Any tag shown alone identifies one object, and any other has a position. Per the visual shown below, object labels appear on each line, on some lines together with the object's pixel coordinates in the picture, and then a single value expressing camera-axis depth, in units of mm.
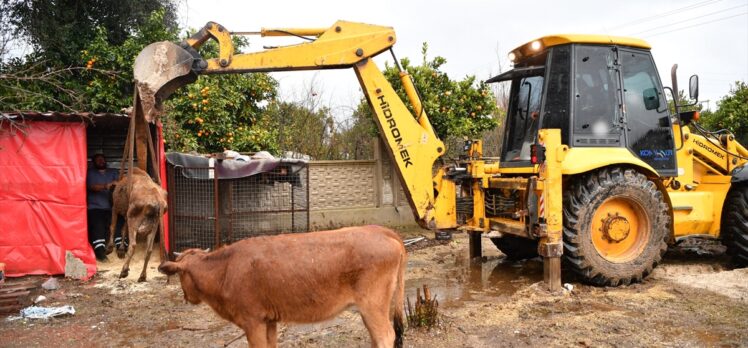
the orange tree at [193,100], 10273
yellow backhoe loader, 5965
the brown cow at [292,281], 3564
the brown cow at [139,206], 5305
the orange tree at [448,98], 10672
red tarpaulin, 7207
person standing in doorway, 8062
